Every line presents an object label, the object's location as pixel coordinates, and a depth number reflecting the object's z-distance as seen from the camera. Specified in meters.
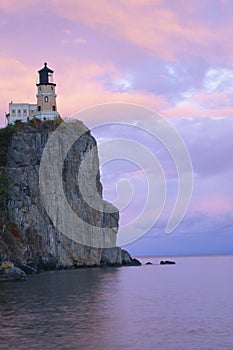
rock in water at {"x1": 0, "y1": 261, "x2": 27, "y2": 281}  82.68
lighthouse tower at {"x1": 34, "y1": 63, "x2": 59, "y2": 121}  132.50
